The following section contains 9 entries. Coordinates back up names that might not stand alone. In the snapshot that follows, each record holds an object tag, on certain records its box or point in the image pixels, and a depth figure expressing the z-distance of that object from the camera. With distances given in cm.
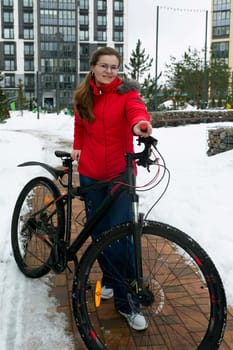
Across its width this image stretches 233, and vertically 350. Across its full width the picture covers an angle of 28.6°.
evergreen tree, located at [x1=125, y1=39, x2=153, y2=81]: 4644
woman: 278
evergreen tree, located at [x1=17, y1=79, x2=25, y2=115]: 4486
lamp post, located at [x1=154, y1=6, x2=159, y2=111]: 2911
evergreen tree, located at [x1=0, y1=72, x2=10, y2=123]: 2198
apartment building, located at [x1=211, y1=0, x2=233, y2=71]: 8150
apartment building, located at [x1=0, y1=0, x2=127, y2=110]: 7906
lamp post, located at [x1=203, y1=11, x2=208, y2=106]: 3341
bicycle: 244
